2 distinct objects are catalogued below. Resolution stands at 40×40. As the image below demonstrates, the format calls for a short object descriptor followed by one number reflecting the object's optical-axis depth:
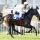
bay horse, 50.24
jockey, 50.18
